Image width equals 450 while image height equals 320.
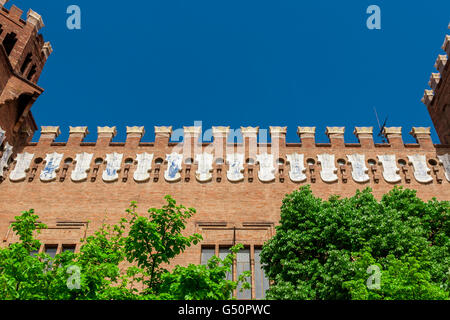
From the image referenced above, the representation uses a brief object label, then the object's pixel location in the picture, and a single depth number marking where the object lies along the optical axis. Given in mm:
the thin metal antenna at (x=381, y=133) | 26056
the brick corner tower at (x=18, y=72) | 21297
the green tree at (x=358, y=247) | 10633
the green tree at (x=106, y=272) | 9680
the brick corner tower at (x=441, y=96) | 22953
